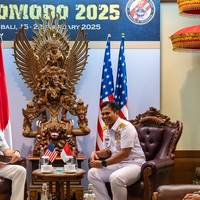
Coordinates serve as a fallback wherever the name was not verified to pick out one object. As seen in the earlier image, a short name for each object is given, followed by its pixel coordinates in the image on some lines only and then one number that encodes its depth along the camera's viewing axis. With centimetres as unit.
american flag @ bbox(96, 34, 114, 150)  607
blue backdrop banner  630
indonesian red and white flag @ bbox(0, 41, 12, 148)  599
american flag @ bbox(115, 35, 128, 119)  607
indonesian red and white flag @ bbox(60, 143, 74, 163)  492
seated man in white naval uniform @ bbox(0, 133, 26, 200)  500
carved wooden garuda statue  591
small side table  472
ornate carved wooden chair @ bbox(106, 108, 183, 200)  491
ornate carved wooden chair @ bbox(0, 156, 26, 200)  495
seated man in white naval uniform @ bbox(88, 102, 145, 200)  489
